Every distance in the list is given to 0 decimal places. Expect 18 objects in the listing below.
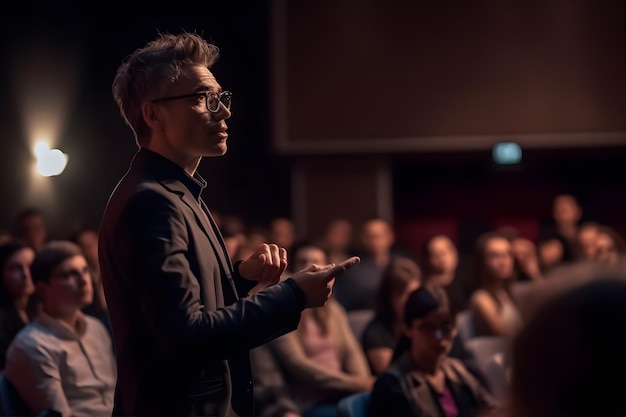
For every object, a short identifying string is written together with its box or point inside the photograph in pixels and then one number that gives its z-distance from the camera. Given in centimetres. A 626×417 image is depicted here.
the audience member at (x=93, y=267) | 403
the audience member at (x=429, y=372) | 307
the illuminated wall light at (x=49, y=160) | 767
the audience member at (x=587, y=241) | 530
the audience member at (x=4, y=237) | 447
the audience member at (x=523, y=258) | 543
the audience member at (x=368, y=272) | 529
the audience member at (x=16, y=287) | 358
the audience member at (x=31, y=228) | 546
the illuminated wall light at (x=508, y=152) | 816
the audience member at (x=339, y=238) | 697
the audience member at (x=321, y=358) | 407
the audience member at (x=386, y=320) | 418
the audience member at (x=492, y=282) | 461
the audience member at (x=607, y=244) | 514
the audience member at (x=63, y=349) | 287
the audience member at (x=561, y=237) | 630
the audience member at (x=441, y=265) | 506
